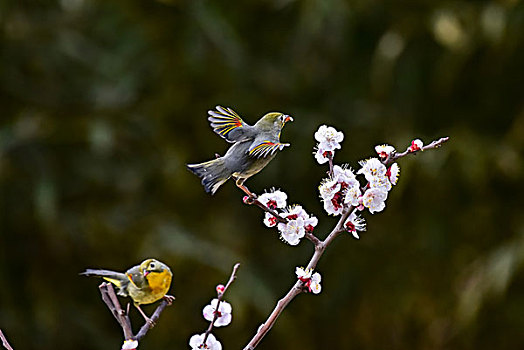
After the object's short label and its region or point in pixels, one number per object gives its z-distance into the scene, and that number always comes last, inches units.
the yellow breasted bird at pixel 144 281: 288.3
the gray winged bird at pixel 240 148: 289.9
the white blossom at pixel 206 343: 292.5
